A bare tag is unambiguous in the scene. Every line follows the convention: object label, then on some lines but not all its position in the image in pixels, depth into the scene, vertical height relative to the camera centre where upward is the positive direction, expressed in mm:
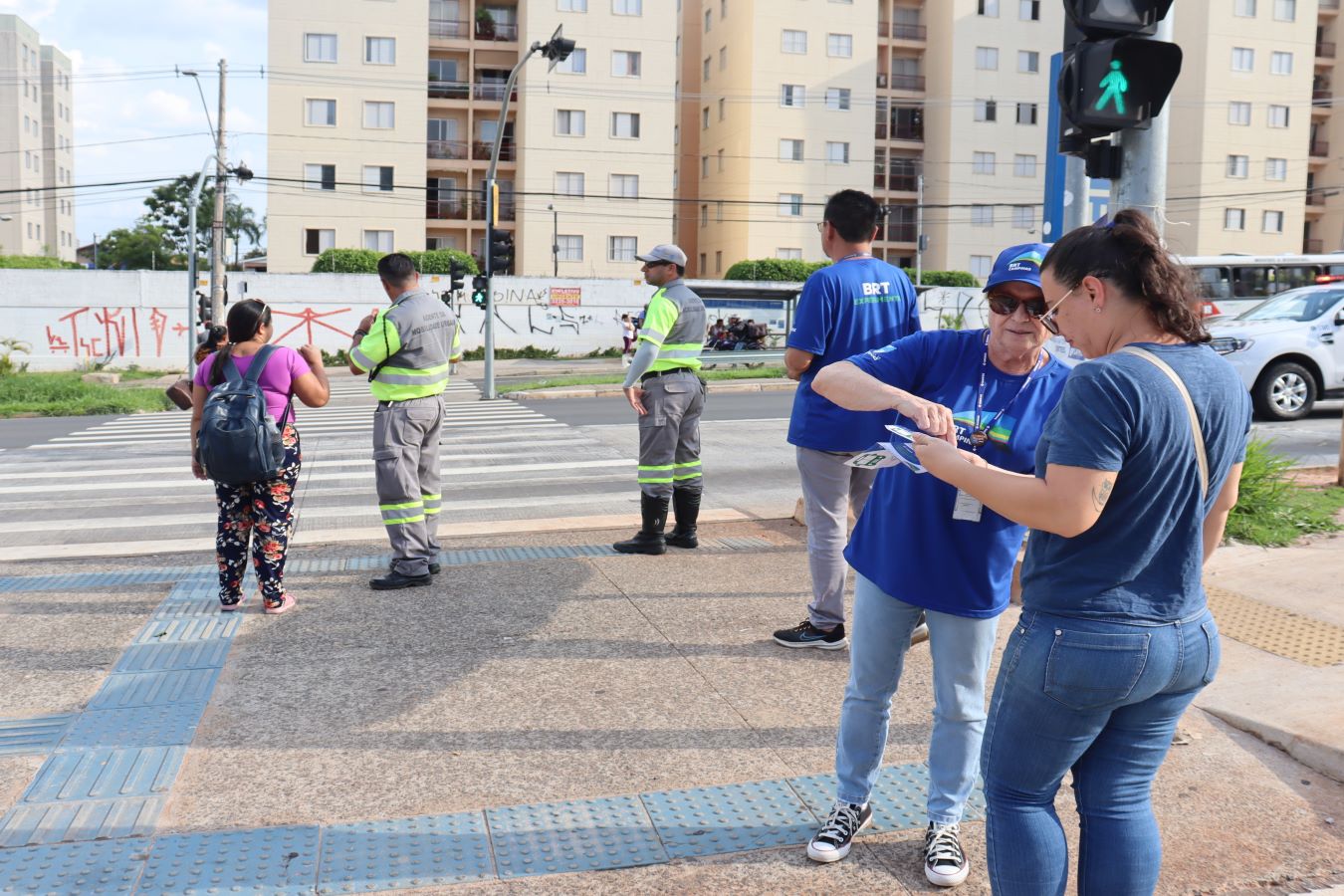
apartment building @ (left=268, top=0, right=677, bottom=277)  50062 +7818
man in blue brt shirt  5031 -166
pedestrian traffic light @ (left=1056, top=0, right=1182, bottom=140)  4918 +1037
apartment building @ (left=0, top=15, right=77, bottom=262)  91188 +12895
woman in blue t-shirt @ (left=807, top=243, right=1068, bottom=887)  3145 -636
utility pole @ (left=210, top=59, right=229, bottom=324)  30984 +1509
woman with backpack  5844 -911
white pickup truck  15383 -412
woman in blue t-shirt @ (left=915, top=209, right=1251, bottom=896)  2287 -489
